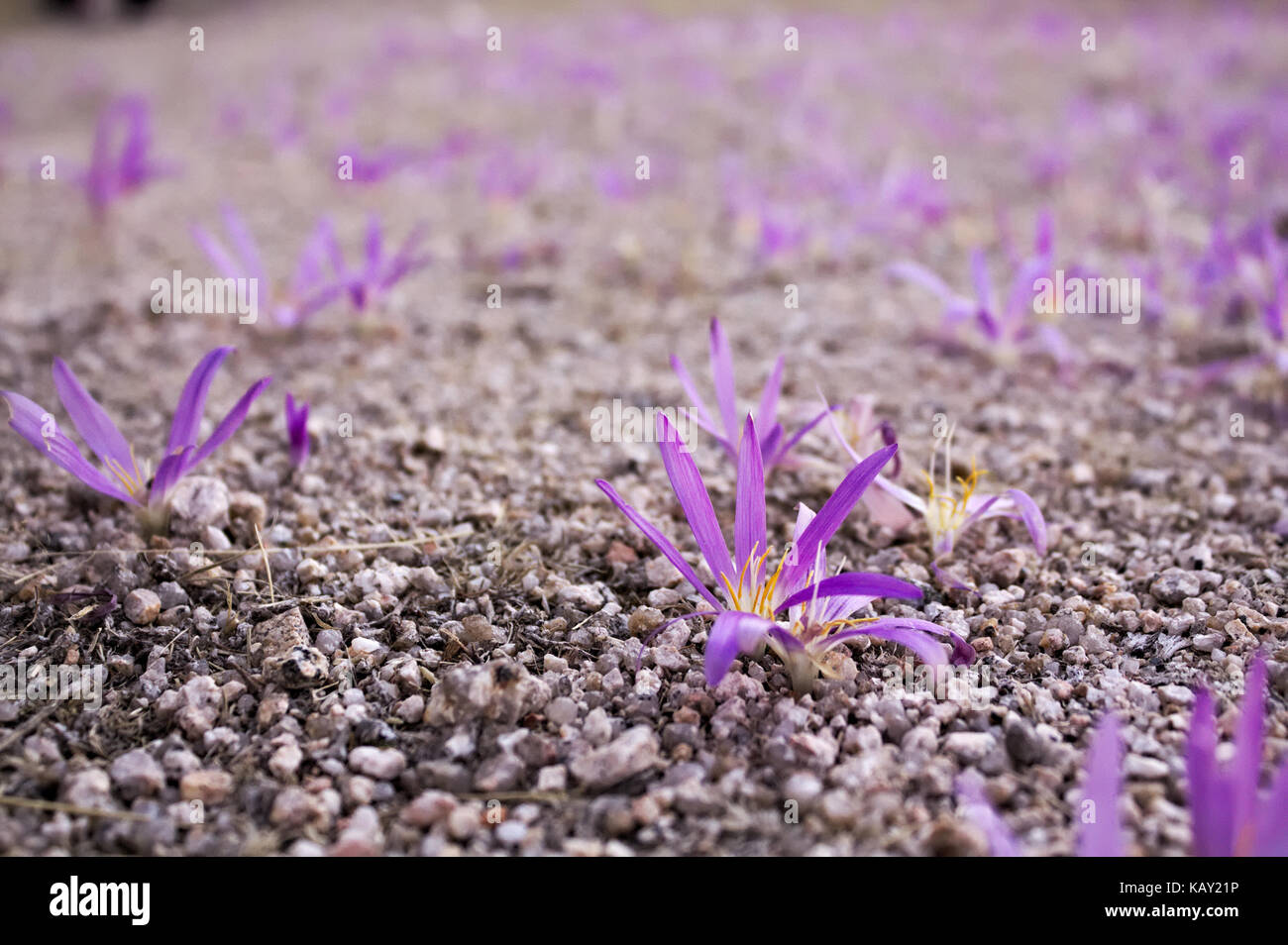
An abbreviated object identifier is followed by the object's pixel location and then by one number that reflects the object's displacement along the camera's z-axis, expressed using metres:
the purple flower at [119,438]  0.36
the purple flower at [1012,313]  0.46
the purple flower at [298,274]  0.46
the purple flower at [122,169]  0.54
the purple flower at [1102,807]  0.29
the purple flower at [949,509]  0.37
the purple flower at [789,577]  0.33
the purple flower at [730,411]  0.38
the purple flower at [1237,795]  0.29
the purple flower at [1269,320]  0.46
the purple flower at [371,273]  0.48
